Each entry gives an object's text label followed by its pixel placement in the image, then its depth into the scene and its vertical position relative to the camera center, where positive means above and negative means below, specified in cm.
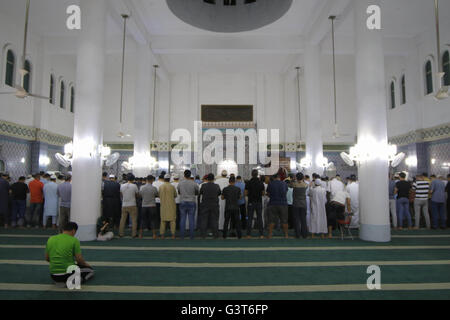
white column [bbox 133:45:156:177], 936 +238
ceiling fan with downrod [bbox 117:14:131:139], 801 +468
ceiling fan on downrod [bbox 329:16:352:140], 827 +466
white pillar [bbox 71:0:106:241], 535 +121
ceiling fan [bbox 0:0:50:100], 473 +151
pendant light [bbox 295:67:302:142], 1312 +341
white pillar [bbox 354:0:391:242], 536 +120
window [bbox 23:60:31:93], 945 +349
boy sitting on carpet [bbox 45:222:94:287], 283 -70
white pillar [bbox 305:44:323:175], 962 +268
